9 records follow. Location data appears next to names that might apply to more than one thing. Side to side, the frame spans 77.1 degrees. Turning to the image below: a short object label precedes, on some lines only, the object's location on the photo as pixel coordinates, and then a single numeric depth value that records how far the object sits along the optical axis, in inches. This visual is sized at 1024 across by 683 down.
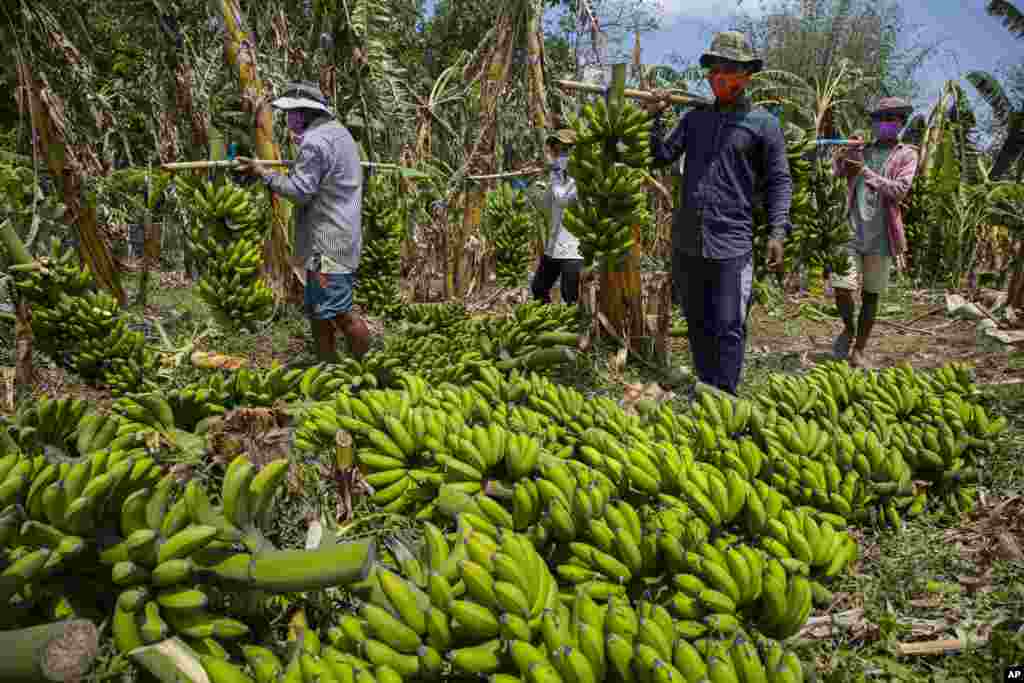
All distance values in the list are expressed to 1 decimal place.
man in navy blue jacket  133.0
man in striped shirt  155.2
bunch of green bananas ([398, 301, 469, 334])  200.4
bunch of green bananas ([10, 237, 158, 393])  153.5
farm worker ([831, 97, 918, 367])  185.5
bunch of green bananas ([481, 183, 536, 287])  344.8
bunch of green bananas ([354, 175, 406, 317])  257.6
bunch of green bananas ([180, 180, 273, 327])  188.5
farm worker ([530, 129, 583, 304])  220.1
